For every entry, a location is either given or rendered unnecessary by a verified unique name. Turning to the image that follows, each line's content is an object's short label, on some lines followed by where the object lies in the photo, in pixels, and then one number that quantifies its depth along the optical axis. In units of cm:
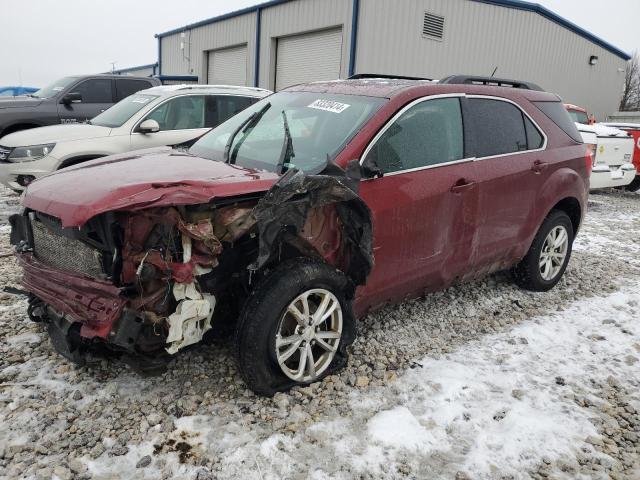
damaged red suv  255
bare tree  4397
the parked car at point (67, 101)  895
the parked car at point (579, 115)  1093
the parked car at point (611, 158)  950
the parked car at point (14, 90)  2069
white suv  664
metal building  1409
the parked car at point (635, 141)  1121
